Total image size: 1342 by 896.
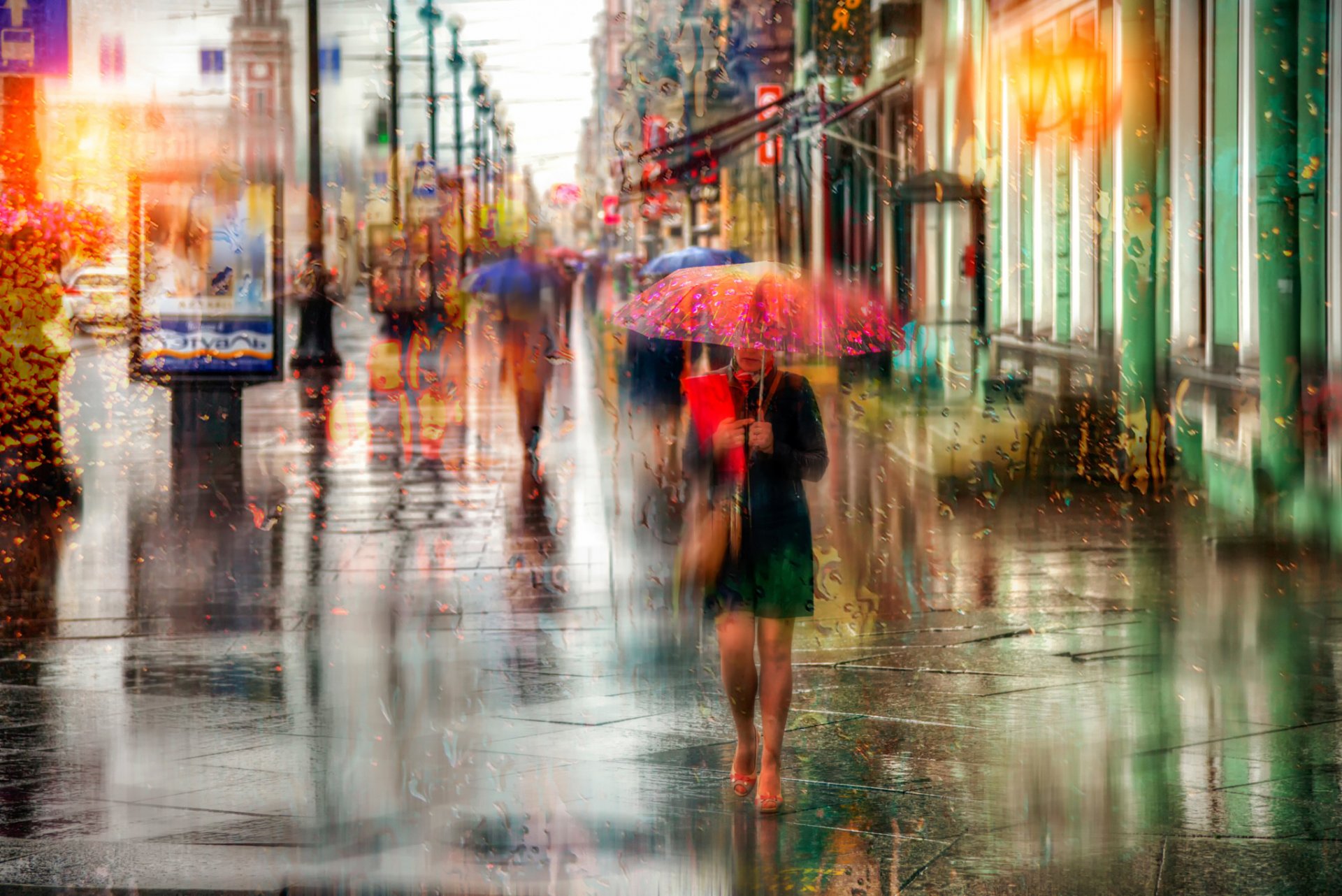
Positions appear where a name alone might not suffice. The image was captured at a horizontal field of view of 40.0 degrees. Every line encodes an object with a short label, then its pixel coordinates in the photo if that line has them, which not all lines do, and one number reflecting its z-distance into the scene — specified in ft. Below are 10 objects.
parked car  60.23
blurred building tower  88.79
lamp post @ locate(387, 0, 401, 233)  131.82
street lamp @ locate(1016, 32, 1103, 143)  61.67
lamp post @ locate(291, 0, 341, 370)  104.42
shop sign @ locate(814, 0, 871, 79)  102.58
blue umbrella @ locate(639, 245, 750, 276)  50.83
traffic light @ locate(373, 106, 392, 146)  128.88
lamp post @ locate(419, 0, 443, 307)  146.30
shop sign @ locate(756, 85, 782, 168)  118.01
